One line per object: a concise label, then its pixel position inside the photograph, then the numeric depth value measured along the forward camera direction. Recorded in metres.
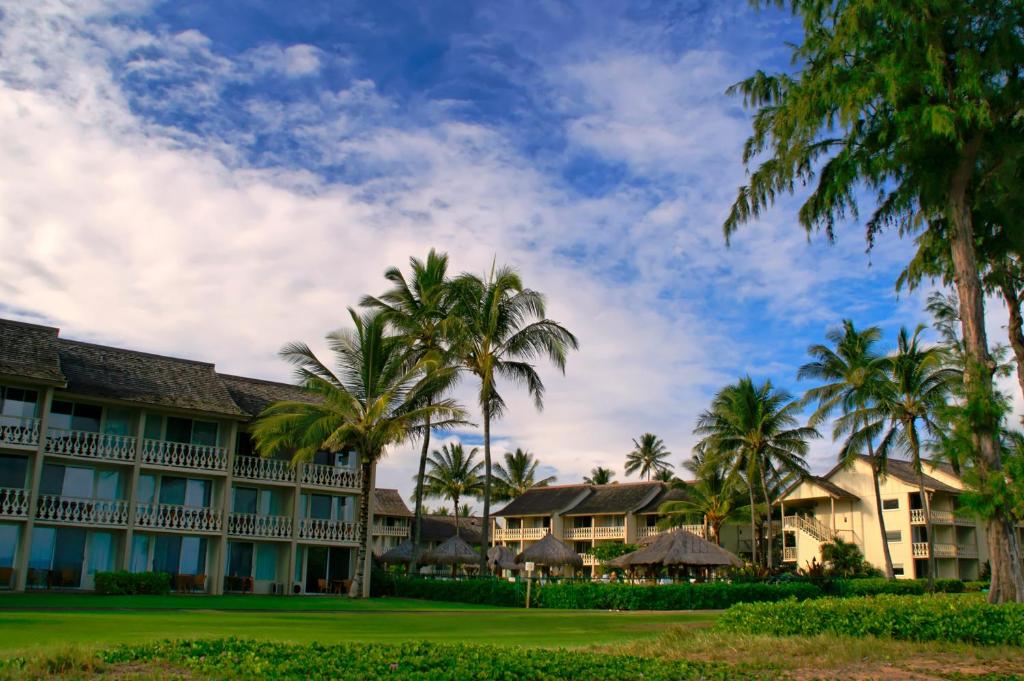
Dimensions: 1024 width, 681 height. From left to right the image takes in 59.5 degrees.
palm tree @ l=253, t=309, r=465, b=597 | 29.77
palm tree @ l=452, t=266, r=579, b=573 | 32.03
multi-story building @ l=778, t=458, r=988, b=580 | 49.38
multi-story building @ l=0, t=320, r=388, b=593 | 27.69
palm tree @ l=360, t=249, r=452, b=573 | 33.53
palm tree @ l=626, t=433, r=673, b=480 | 78.50
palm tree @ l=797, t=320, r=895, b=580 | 41.56
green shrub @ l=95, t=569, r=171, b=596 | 26.98
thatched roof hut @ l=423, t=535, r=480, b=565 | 35.59
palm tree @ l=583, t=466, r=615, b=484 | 81.44
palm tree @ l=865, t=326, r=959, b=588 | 40.25
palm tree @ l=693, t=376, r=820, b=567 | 43.75
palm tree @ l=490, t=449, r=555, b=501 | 72.12
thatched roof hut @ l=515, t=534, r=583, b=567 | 36.41
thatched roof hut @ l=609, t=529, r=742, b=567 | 32.98
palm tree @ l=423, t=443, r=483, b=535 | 65.44
